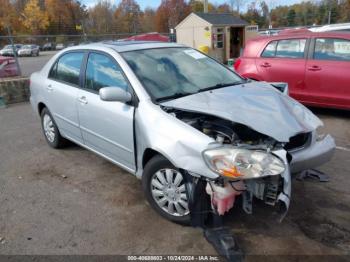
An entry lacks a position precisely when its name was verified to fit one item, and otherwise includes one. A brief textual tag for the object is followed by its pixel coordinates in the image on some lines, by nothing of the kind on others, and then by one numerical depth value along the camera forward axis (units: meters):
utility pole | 19.41
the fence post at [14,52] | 11.53
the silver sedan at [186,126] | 2.73
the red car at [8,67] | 10.98
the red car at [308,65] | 6.01
